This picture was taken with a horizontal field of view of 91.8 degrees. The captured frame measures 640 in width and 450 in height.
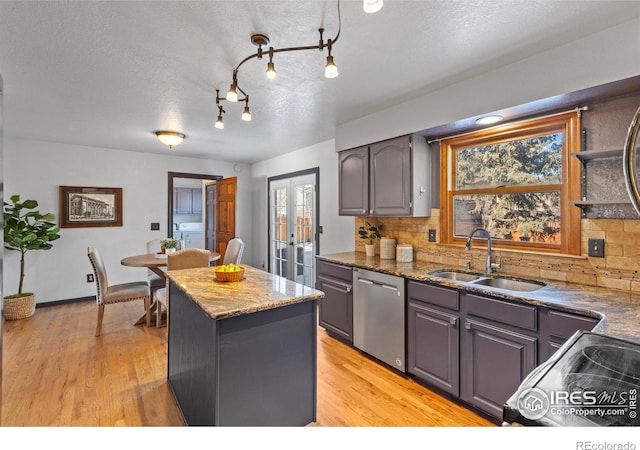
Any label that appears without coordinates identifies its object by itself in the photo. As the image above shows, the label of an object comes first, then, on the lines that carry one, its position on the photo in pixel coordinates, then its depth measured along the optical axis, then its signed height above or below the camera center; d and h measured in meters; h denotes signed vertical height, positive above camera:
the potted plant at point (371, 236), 3.47 -0.13
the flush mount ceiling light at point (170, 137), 3.79 +1.08
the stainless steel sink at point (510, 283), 2.24 -0.45
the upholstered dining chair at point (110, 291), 3.26 -0.74
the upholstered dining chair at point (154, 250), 4.10 -0.37
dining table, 3.49 -0.43
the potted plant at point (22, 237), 3.79 -0.14
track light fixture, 1.54 +0.96
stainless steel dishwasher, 2.56 -0.81
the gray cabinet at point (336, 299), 3.06 -0.77
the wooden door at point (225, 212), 5.39 +0.23
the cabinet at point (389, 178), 2.87 +0.46
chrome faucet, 2.46 -0.19
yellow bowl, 2.13 -0.35
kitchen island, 1.60 -0.72
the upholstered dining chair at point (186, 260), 3.19 -0.37
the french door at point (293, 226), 4.78 -0.02
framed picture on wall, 4.50 +0.28
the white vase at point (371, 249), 3.46 -0.28
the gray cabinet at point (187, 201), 7.82 +0.63
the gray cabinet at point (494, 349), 1.82 -0.78
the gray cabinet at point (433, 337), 2.18 -0.84
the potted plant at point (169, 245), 4.00 -0.26
